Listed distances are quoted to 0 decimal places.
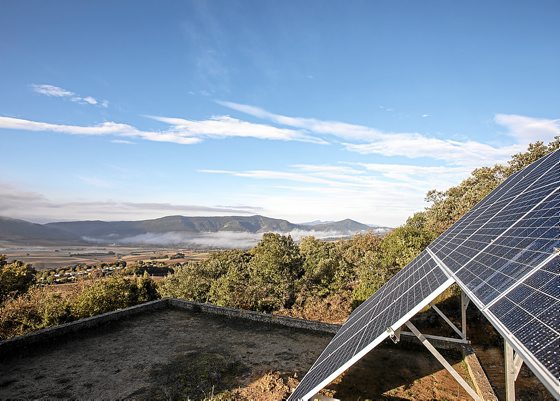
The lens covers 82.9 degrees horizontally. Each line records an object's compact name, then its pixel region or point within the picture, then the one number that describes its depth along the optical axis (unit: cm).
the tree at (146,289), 2700
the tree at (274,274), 2200
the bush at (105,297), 1972
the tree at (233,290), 2150
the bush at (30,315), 1811
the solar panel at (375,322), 435
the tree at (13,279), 3097
